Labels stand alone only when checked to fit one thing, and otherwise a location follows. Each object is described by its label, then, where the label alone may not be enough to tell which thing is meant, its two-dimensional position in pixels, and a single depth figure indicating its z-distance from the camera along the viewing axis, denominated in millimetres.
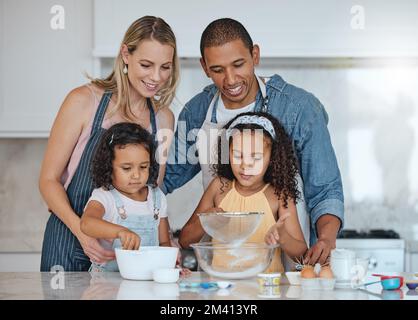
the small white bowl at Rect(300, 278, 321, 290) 2820
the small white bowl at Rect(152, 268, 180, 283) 2895
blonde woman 3585
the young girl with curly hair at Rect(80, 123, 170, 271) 3517
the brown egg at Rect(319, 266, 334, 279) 2831
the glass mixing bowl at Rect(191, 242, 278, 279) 2956
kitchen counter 2671
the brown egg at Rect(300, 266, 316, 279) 2835
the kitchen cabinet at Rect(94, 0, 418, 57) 4384
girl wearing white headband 3596
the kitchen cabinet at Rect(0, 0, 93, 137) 4463
